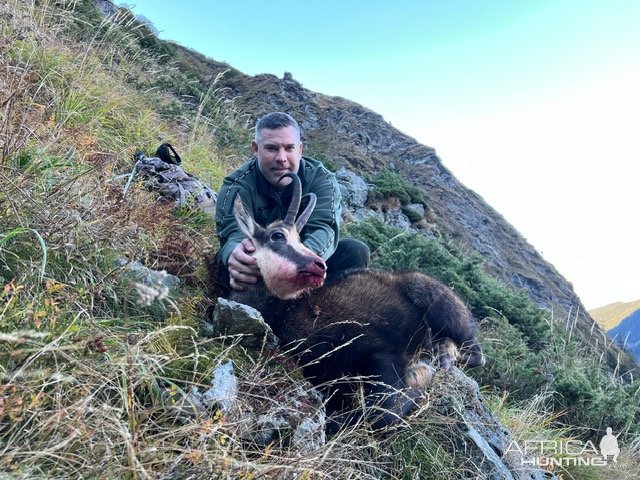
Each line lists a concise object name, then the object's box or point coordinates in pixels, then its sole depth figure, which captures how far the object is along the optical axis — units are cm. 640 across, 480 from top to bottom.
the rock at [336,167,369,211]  1308
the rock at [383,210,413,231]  1315
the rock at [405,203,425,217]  1459
